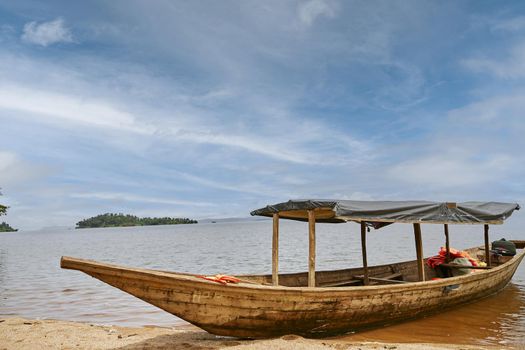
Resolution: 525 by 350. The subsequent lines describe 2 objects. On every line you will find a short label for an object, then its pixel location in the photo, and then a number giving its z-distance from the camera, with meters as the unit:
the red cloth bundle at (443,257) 11.29
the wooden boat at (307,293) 5.44
